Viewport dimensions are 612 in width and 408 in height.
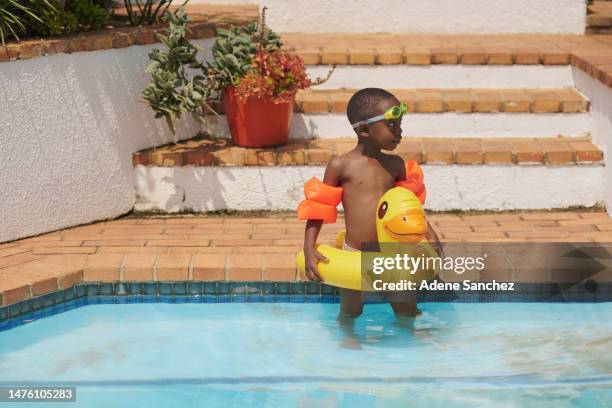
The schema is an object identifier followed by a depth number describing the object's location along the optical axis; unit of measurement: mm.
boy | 10042
